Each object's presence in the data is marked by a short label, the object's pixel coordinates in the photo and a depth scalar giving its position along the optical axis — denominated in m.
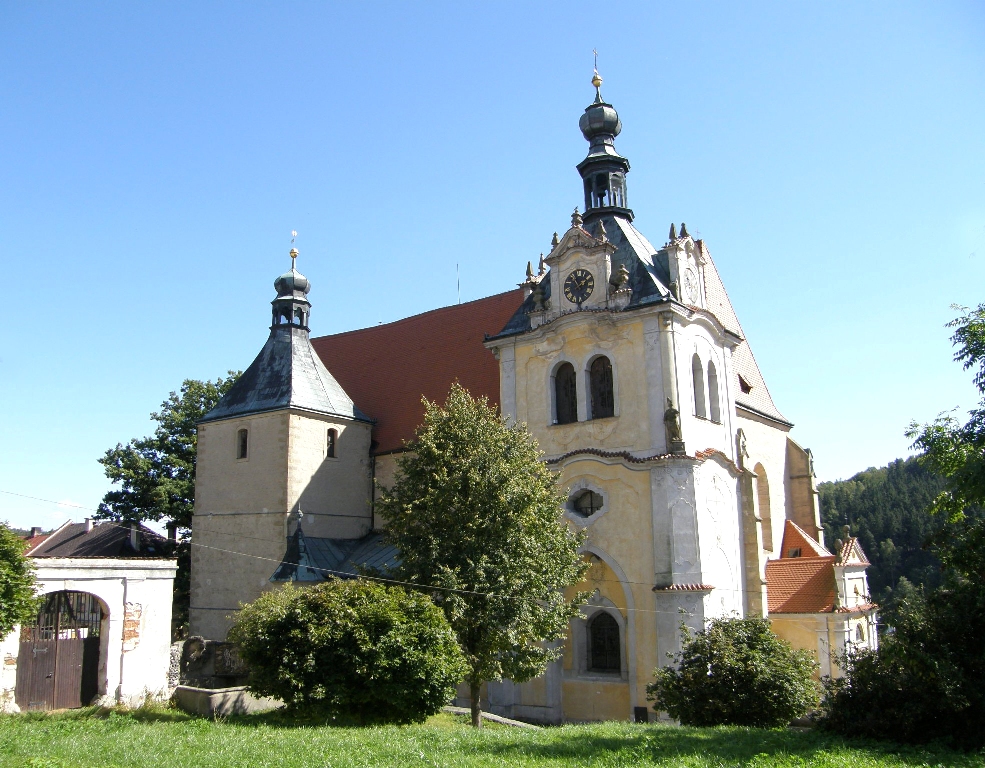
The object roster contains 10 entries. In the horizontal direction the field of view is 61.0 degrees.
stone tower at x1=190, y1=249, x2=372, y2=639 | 25.14
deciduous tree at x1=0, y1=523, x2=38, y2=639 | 16.25
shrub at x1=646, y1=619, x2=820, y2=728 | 15.18
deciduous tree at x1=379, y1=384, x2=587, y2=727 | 16.61
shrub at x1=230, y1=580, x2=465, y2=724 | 15.01
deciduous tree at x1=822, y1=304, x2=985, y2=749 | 11.98
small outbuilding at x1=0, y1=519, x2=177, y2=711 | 19.31
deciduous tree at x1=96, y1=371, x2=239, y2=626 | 31.52
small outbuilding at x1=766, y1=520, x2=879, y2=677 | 21.44
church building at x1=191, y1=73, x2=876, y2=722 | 20.17
